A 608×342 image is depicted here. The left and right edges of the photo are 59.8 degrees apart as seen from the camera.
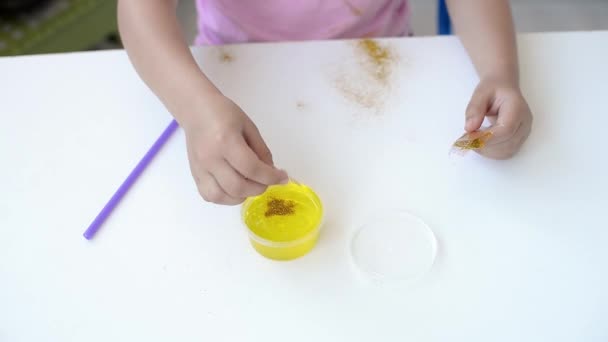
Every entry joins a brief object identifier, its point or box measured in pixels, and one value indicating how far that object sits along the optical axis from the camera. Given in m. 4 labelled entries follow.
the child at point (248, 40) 0.54
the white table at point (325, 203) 0.52
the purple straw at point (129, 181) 0.57
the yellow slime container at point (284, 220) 0.54
